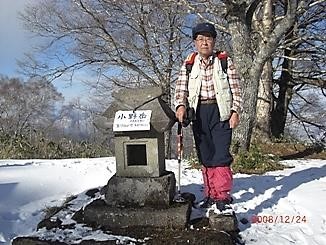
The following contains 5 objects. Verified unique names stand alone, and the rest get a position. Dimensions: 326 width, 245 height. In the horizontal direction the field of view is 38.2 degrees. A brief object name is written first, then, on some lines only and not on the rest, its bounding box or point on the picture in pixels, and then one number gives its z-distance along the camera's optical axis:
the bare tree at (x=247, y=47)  8.07
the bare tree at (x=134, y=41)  17.05
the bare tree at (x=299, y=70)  13.70
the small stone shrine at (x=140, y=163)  4.24
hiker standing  4.21
